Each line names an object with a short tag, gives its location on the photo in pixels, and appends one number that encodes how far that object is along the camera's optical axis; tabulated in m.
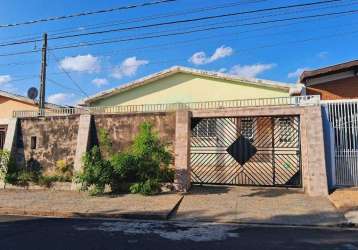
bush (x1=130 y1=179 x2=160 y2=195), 12.53
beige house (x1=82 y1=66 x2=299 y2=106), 19.41
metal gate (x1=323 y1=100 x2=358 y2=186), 12.20
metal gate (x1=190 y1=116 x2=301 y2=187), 13.63
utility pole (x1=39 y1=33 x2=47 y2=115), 22.11
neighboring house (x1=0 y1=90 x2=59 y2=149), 25.97
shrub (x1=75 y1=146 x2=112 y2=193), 12.74
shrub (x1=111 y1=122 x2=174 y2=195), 12.76
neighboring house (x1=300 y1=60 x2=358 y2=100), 16.97
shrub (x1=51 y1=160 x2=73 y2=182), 14.77
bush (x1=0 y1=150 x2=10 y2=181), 15.54
